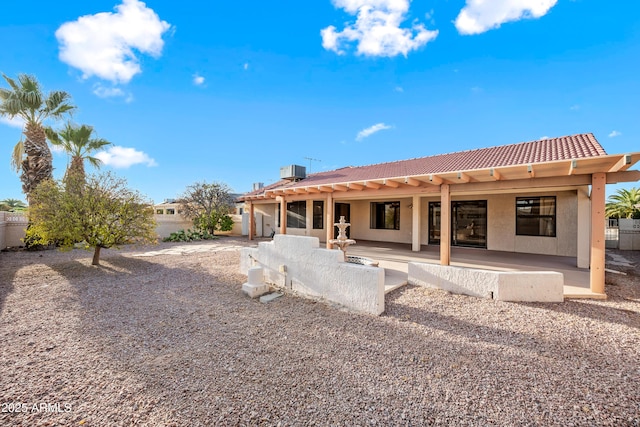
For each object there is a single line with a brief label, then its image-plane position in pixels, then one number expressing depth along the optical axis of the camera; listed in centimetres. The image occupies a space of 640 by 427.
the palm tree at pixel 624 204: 1735
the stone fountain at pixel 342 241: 741
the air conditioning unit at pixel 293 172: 1769
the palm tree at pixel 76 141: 1348
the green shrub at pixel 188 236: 1688
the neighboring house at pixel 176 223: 1842
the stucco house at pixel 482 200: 579
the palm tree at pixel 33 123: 1158
